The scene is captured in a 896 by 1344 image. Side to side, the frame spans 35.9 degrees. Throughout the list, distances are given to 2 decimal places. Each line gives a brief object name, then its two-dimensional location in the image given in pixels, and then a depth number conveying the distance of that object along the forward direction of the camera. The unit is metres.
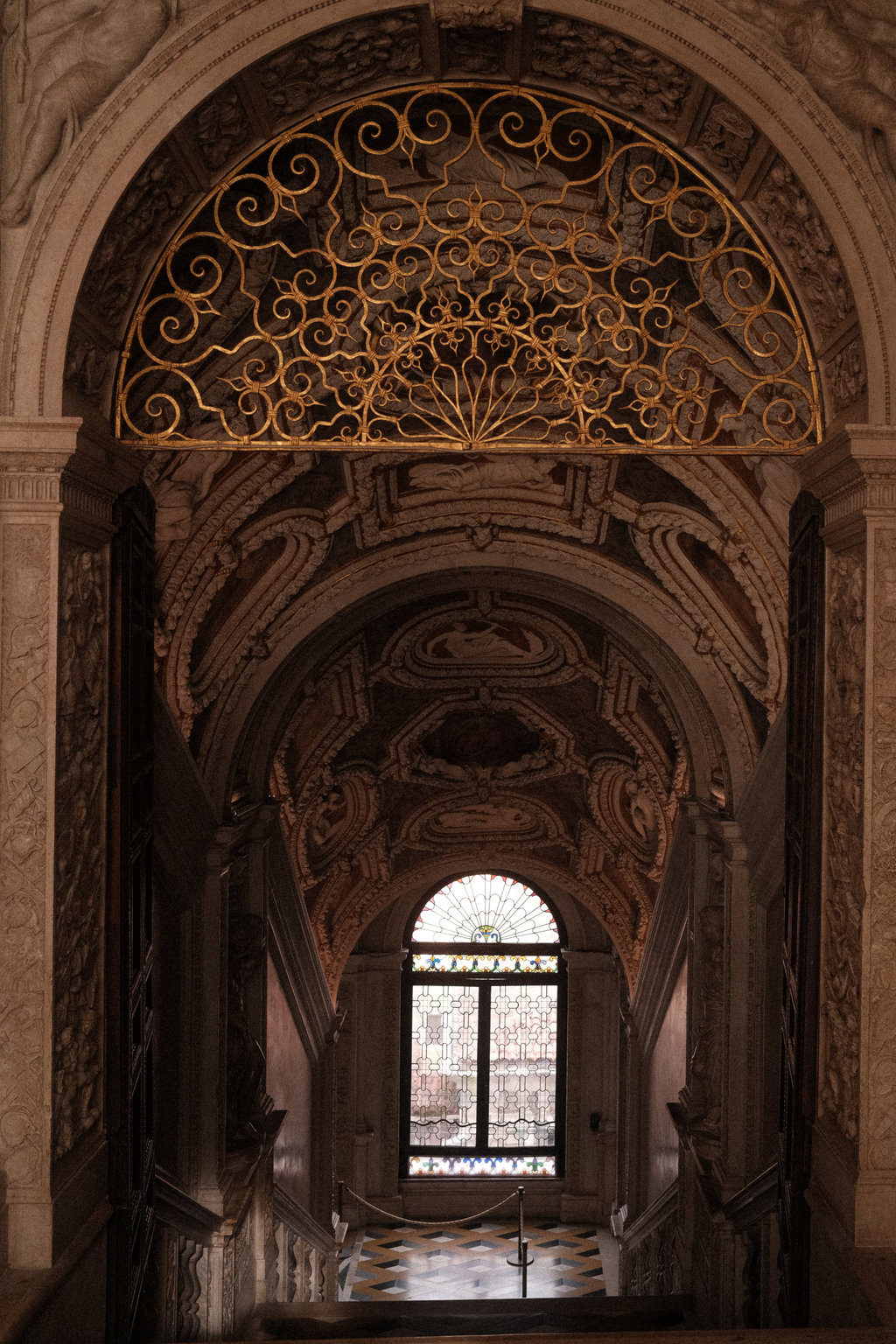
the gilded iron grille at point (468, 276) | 5.43
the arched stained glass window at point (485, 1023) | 19.64
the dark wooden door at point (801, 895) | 5.56
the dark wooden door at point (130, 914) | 5.44
